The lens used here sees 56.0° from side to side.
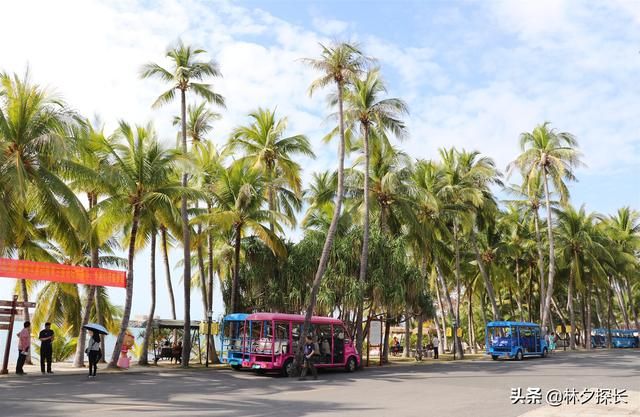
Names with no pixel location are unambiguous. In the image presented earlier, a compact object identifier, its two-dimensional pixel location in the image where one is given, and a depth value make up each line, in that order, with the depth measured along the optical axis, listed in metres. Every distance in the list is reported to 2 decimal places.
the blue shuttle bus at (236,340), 22.30
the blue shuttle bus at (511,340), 33.03
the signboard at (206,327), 24.99
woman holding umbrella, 18.73
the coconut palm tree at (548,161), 41.62
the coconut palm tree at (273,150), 30.31
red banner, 19.41
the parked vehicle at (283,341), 21.47
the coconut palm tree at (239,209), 25.97
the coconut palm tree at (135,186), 22.89
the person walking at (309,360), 20.06
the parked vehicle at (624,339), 56.84
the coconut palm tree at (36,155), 18.55
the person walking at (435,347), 35.50
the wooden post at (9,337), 19.02
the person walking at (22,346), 19.31
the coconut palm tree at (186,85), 26.05
